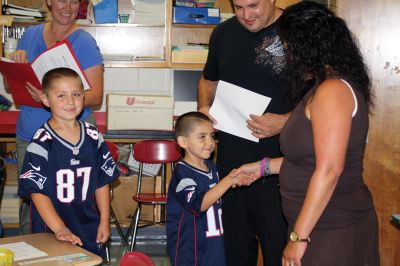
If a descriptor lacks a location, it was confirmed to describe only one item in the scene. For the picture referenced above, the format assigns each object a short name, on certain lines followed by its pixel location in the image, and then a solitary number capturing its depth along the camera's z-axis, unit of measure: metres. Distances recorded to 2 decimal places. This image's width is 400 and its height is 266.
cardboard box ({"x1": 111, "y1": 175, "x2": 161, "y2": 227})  4.66
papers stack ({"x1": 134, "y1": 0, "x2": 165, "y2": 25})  4.78
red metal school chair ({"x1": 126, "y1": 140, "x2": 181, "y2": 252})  4.11
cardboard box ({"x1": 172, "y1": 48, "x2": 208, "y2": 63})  4.71
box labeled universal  4.20
